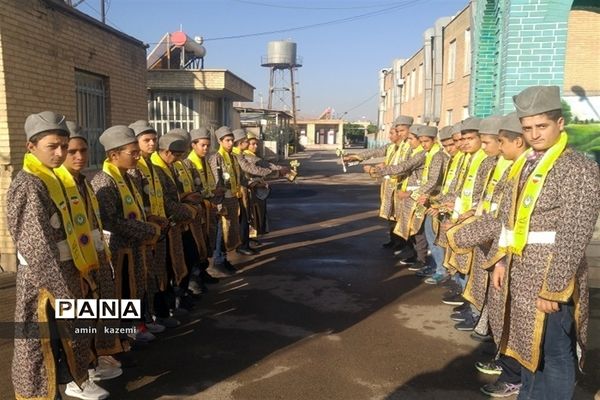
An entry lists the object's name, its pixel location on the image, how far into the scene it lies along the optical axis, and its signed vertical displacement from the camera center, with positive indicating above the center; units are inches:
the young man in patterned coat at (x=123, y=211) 143.4 -20.0
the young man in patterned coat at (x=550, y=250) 100.7 -22.0
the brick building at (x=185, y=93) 541.0 +60.4
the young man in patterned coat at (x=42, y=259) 106.8 -26.0
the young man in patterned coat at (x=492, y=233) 132.4 -24.2
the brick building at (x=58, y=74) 231.8 +41.4
